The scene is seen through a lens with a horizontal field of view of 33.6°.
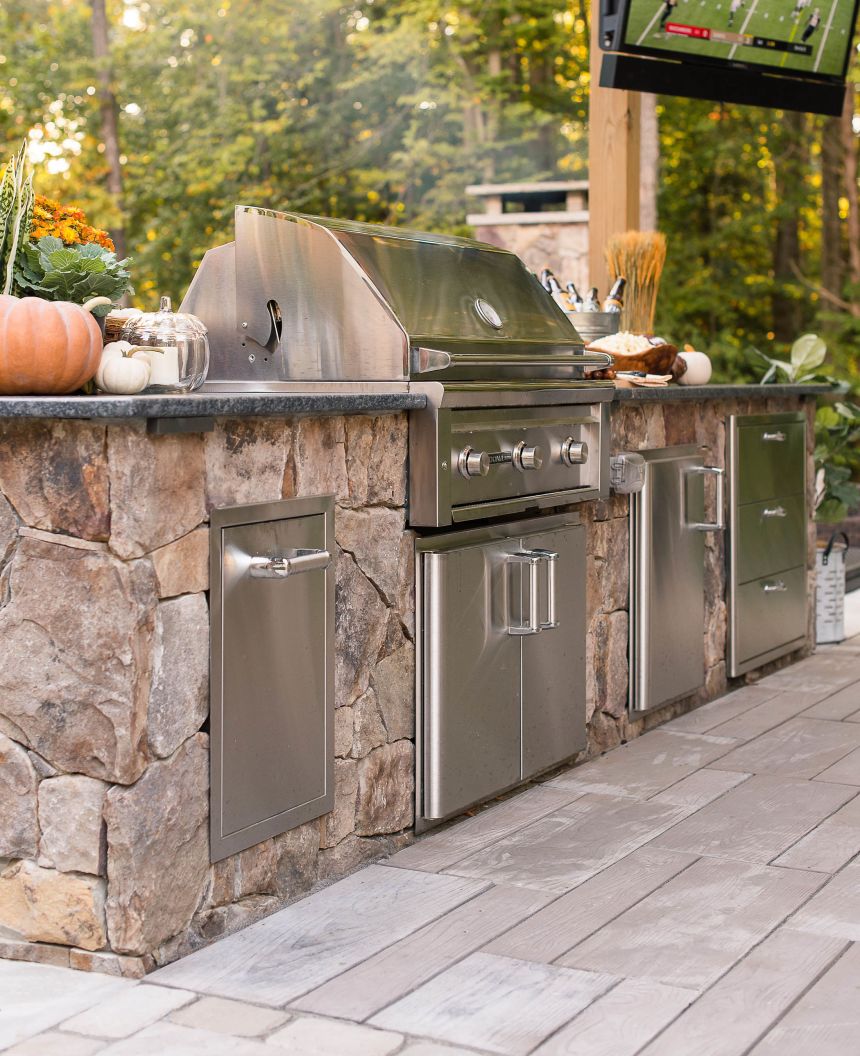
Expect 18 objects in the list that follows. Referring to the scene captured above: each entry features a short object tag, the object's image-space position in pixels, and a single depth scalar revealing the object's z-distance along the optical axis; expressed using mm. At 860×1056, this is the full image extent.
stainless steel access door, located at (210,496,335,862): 2379
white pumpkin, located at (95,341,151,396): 2469
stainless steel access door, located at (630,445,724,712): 3922
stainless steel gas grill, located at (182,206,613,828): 2883
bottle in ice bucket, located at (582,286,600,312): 4284
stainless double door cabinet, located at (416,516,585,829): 2930
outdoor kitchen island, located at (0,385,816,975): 2188
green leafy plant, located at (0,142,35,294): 2545
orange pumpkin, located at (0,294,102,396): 2326
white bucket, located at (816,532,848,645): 5391
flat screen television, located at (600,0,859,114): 4840
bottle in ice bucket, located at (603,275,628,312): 4375
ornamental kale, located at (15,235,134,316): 2547
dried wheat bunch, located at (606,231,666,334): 4660
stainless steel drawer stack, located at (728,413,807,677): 4543
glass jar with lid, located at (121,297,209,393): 2566
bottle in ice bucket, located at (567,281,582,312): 4308
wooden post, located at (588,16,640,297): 5219
